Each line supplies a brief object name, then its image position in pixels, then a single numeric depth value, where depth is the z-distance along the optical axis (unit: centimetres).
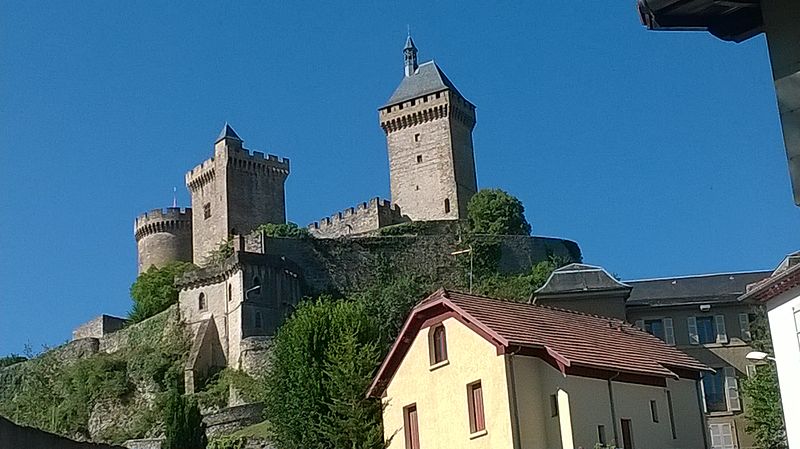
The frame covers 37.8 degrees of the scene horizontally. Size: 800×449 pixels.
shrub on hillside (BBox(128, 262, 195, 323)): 6944
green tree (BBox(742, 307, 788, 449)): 3678
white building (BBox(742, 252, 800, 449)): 2405
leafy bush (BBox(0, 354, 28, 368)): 7456
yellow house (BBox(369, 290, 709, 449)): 2678
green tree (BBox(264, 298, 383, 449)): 3512
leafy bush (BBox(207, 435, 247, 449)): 4366
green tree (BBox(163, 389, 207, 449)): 4200
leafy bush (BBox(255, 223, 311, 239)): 6875
